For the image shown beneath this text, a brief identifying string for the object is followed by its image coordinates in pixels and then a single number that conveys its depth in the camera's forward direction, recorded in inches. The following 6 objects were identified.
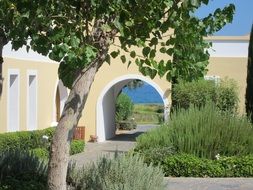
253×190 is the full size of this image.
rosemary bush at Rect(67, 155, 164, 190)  313.4
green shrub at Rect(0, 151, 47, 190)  323.4
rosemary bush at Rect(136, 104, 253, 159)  591.8
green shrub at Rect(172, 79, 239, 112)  909.8
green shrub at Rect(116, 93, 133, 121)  1379.2
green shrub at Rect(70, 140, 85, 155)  807.1
